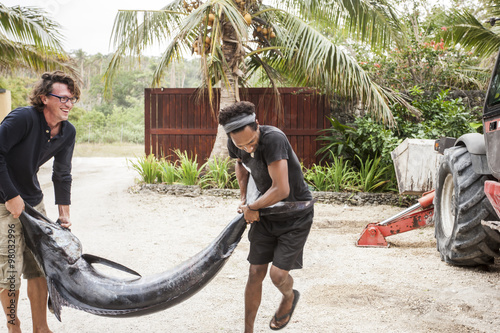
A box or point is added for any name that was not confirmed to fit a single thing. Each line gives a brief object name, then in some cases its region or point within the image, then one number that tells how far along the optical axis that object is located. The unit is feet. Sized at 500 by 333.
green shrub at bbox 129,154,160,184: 36.70
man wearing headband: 9.92
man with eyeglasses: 9.95
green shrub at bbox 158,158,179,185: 36.17
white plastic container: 24.12
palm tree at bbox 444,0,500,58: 37.63
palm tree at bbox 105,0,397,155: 33.45
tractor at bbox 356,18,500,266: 13.53
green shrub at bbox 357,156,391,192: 32.81
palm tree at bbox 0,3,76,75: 38.99
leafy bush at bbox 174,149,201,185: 35.73
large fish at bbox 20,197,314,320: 9.01
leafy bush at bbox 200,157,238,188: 35.14
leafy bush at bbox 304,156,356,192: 33.60
